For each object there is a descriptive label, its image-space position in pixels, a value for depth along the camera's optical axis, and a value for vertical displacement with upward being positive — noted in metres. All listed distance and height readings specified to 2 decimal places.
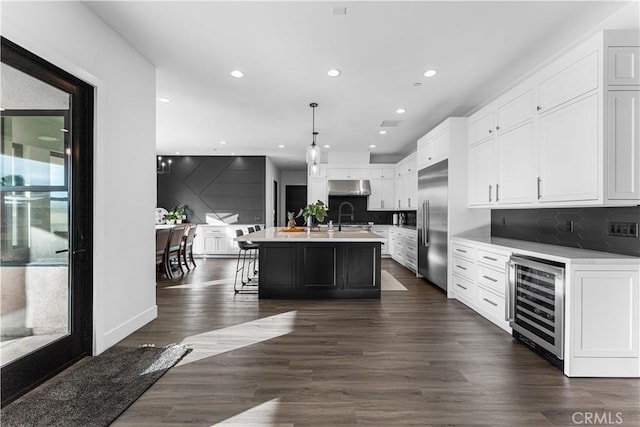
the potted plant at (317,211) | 5.17 +0.04
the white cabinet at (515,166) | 3.14 +0.50
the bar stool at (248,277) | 4.81 -1.12
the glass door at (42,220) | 2.02 -0.04
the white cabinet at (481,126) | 3.85 +1.11
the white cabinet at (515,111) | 3.12 +1.07
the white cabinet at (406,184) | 6.99 +0.69
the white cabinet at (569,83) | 2.41 +1.07
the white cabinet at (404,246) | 6.25 -0.73
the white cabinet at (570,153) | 2.42 +0.50
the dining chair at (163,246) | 5.41 -0.56
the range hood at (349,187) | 8.41 +0.70
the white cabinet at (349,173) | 8.45 +1.07
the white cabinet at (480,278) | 3.27 -0.77
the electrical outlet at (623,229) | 2.47 -0.13
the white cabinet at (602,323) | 2.29 -0.79
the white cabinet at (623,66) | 2.32 +1.07
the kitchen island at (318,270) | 4.43 -0.79
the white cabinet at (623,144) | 2.31 +0.50
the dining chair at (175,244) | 5.79 -0.58
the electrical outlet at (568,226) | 3.12 -0.13
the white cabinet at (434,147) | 4.66 +1.07
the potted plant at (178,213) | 8.16 +0.02
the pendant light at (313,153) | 4.58 +0.87
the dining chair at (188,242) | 6.54 -0.60
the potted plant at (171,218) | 7.87 -0.10
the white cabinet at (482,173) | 3.85 +0.51
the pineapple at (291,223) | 5.65 -0.17
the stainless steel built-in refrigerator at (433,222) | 4.67 -0.14
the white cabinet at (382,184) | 8.45 +0.78
